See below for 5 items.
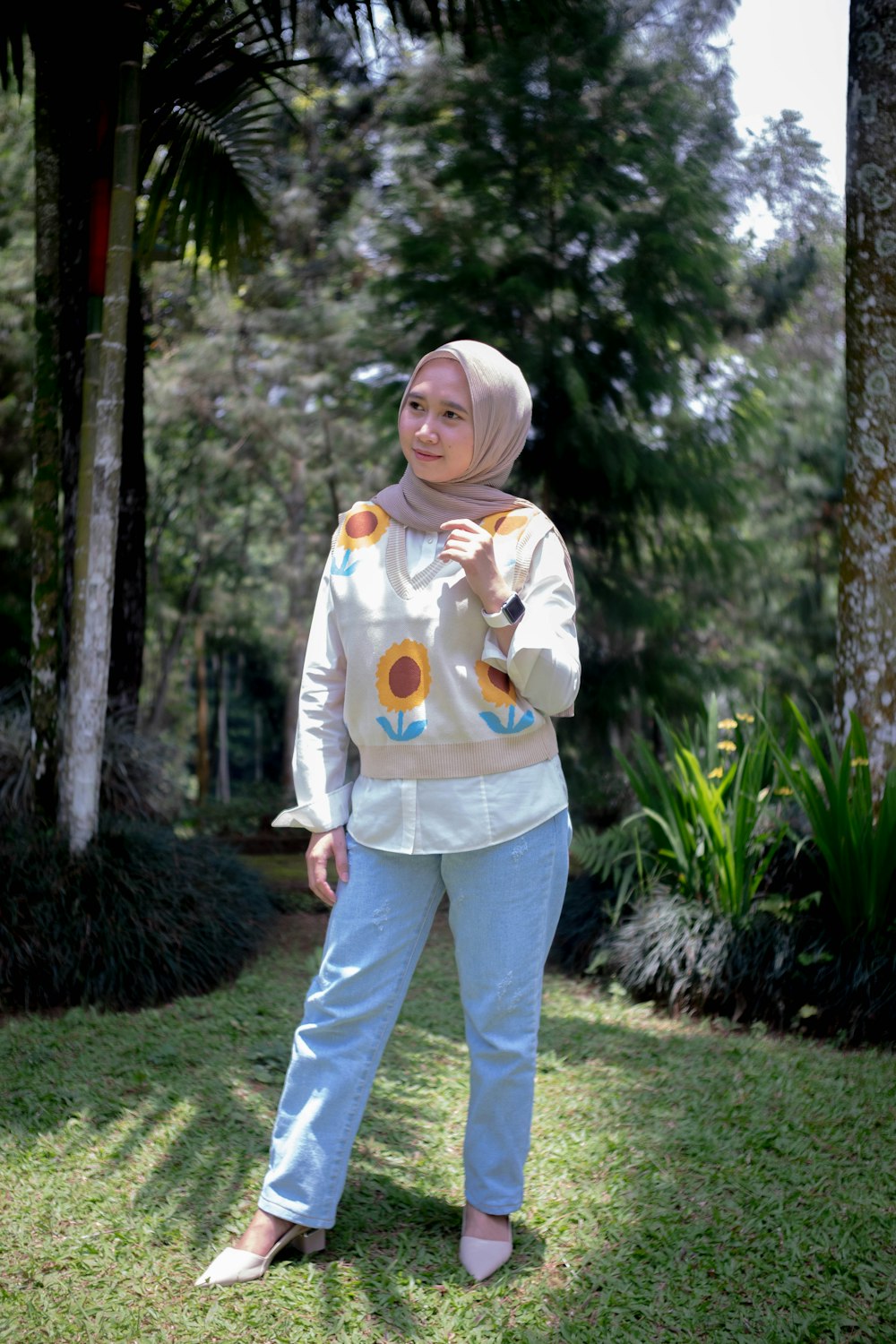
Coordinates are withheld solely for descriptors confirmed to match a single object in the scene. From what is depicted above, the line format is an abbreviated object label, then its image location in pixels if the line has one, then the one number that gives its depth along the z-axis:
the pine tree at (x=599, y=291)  6.56
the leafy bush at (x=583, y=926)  4.30
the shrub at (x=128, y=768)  4.48
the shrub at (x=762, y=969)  3.32
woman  1.89
